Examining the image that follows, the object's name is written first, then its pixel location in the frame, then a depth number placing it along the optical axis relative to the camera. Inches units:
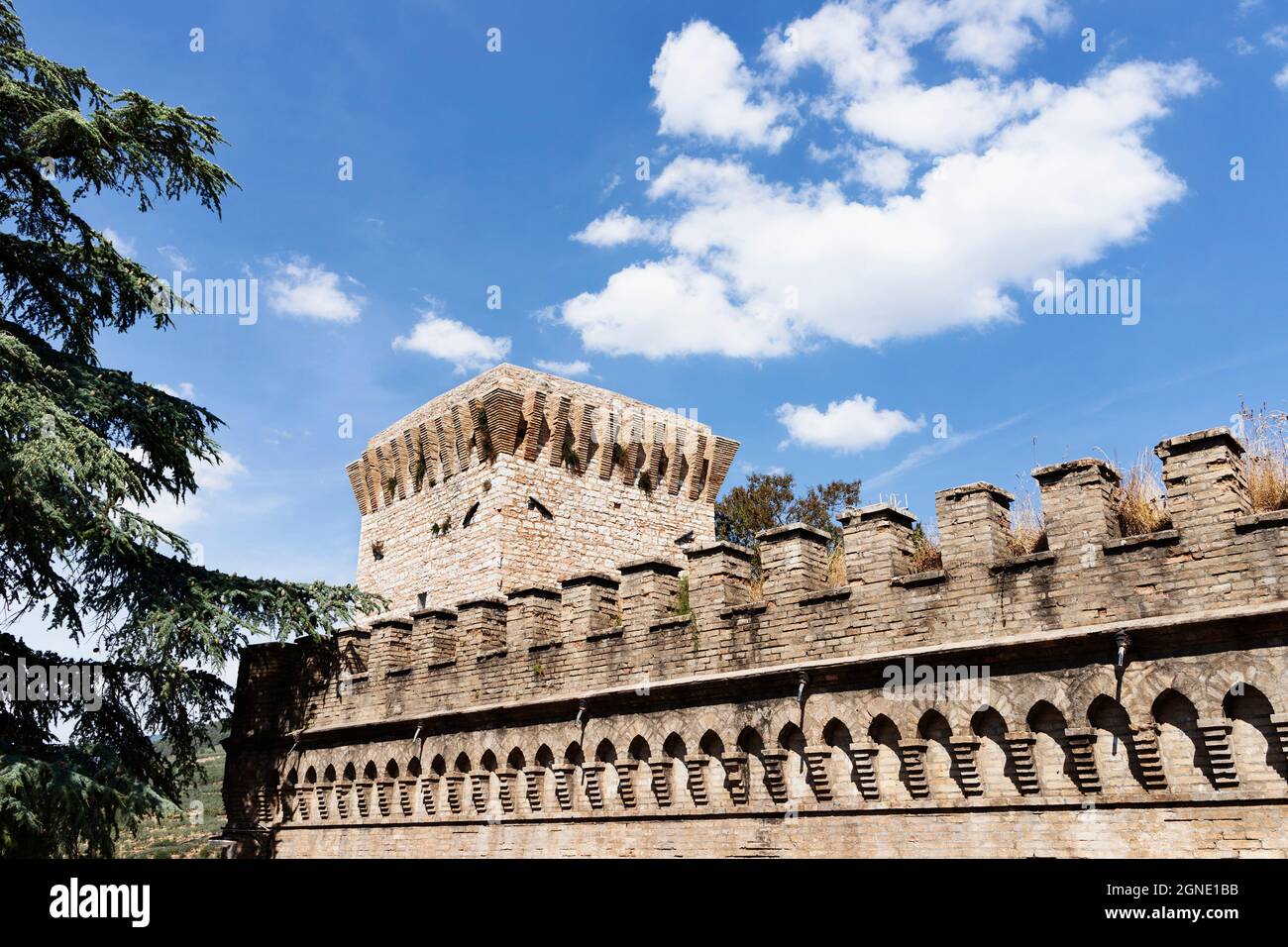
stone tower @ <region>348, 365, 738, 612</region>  692.1
